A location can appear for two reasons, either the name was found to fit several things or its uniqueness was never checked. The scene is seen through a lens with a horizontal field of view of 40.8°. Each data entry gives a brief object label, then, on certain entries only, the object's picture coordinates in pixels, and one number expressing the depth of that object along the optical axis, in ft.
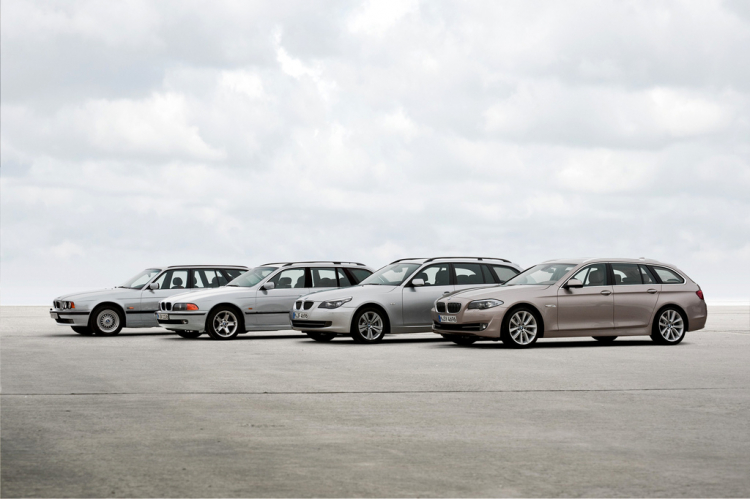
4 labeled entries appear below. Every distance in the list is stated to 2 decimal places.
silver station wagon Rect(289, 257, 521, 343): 65.16
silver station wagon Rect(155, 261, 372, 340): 70.44
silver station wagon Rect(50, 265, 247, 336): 75.61
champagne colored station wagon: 59.77
